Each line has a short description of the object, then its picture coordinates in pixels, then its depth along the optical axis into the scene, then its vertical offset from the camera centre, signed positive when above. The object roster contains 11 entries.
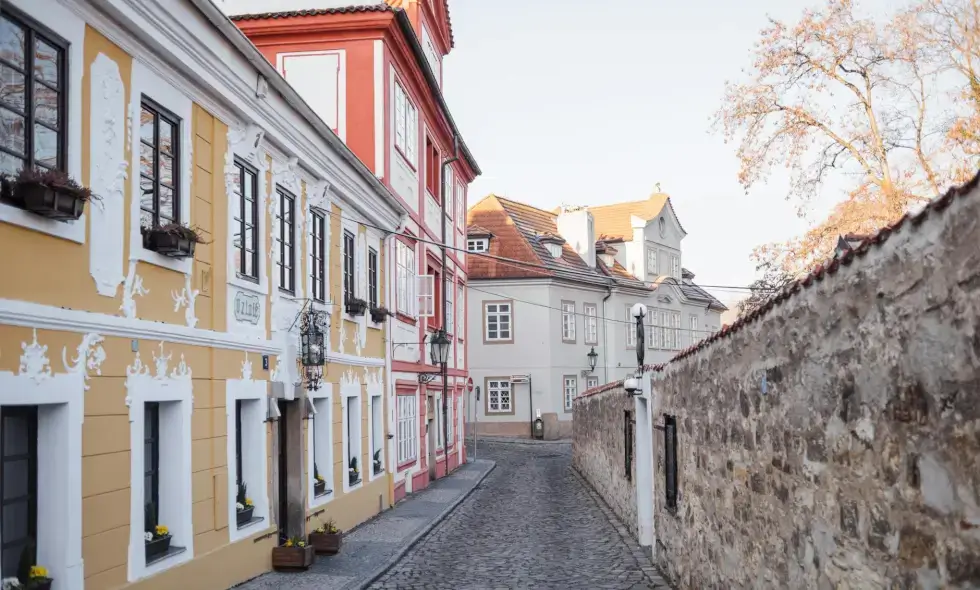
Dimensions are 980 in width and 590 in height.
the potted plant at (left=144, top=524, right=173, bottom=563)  8.59 -1.46
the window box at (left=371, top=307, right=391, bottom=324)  17.69 +1.10
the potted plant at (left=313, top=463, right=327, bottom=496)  13.86 -1.57
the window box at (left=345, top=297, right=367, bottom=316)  15.87 +1.13
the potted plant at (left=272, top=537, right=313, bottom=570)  11.66 -2.18
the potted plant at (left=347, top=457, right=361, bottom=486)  15.86 -1.63
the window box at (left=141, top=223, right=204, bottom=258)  8.68 +1.25
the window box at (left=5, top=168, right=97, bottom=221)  6.46 +1.26
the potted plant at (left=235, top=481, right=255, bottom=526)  11.02 -1.50
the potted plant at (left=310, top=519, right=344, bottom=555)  12.85 -2.19
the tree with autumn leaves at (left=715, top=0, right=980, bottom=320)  21.34 +5.96
